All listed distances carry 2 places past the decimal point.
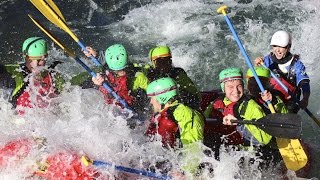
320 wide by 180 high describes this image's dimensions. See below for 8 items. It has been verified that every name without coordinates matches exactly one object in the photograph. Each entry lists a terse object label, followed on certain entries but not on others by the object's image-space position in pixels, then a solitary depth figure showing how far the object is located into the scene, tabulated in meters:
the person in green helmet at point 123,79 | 12.70
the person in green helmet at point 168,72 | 13.14
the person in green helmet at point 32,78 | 12.25
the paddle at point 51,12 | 13.70
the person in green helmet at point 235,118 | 10.84
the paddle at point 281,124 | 10.53
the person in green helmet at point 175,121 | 9.97
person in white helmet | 12.97
